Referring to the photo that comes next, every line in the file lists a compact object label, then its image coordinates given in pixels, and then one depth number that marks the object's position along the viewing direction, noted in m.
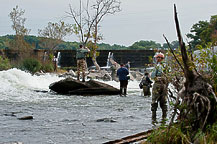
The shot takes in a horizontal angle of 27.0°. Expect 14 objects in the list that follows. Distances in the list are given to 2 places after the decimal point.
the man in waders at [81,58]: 22.66
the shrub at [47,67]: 43.37
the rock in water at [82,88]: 22.50
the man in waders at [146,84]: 19.64
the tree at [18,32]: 53.11
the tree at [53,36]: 59.28
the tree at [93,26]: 40.09
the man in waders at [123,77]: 21.78
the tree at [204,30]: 66.24
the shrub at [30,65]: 39.56
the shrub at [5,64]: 40.37
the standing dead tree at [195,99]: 6.33
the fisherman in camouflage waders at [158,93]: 10.59
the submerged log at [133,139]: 7.59
